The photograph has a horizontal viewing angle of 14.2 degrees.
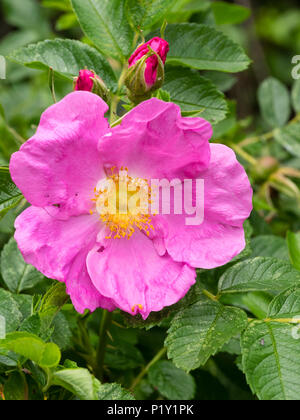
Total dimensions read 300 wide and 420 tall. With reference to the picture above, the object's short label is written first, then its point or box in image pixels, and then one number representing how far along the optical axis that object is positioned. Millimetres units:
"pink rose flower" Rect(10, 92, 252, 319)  424
